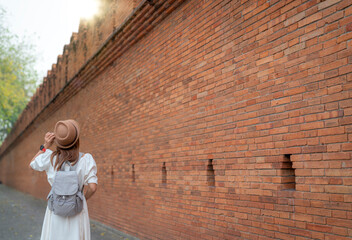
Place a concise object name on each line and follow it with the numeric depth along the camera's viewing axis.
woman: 3.46
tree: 19.45
